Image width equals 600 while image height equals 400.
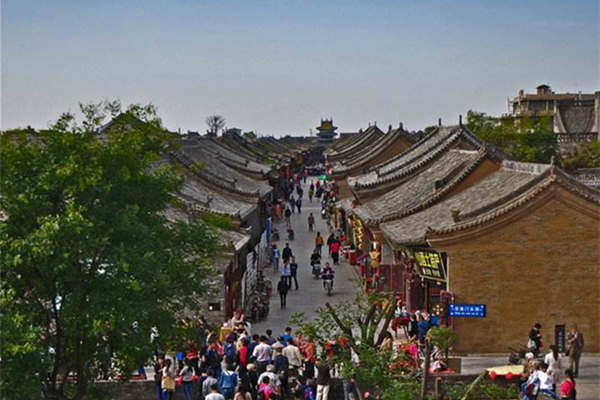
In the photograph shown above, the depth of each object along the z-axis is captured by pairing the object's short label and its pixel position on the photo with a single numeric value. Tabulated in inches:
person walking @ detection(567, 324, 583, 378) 810.2
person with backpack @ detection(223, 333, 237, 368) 743.7
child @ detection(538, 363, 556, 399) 672.4
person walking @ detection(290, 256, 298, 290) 1352.1
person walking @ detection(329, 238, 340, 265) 1589.6
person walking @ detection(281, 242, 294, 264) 1415.8
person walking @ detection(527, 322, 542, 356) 850.8
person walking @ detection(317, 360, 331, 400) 679.1
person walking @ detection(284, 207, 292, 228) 2123.3
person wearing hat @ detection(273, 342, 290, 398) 721.6
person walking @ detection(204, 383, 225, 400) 609.0
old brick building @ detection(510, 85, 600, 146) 2674.7
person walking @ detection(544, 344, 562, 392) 713.6
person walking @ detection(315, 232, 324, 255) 1701.5
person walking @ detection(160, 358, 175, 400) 684.1
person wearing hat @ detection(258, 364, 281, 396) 679.1
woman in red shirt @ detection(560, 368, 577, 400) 668.7
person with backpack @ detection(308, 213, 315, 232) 2162.9
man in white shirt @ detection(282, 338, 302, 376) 749.9
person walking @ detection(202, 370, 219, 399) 661.9
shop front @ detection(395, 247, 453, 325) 915.5
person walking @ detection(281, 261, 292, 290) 1330.2
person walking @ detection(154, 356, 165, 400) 695.7
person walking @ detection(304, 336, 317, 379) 729.6
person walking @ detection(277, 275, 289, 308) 1198.6
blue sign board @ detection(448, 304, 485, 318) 896.9
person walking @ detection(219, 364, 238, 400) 676.1
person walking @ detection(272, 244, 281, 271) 1546.5
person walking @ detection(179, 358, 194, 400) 690.2
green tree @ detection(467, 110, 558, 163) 2331.4
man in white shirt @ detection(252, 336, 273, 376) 730.8
